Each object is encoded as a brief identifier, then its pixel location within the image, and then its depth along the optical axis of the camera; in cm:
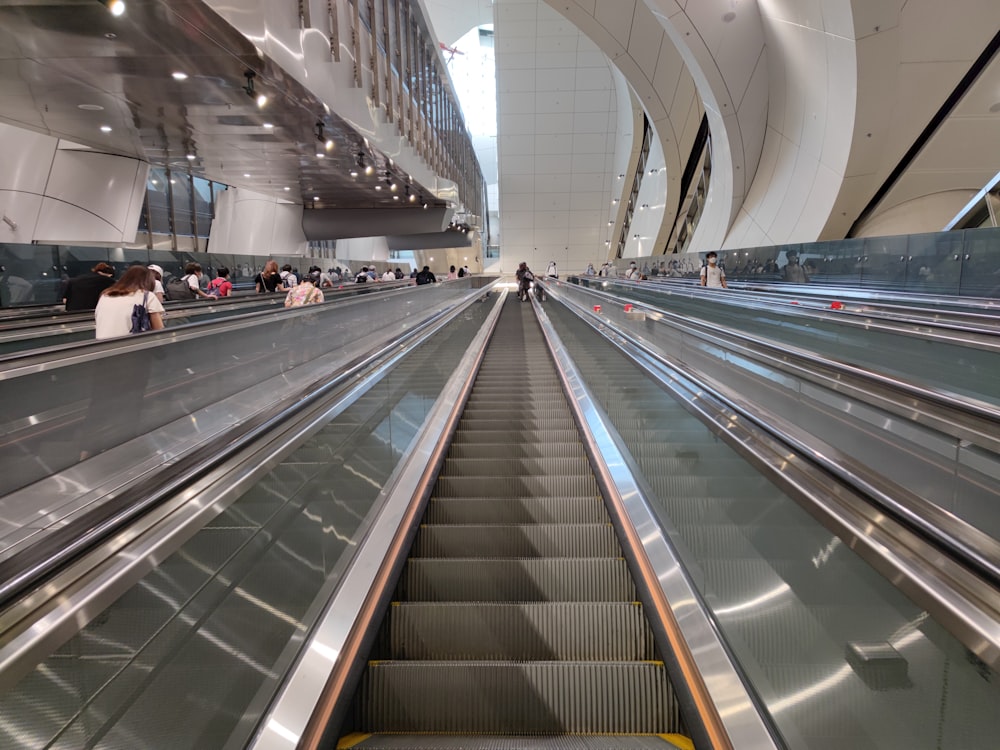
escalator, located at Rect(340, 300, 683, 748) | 262
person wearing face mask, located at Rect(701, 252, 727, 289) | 1034
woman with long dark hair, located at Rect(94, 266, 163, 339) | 448
